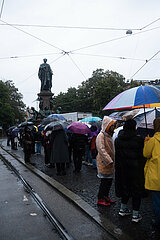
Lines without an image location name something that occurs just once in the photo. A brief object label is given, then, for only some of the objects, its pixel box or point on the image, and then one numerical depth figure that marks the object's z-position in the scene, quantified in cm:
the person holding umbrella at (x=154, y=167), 273
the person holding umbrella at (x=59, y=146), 591
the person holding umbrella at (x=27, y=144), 815
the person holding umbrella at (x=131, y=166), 299
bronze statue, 1644
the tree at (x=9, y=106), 3929
